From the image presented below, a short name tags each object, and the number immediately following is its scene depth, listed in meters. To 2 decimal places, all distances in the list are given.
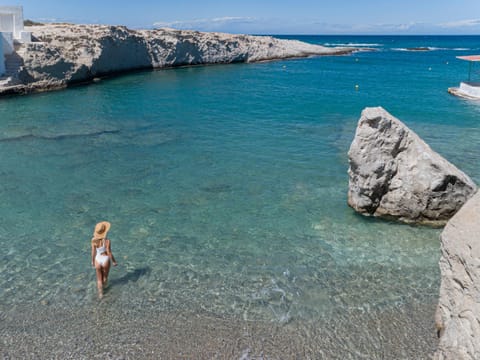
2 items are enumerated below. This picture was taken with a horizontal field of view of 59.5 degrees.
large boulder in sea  12.64
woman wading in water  9.90
